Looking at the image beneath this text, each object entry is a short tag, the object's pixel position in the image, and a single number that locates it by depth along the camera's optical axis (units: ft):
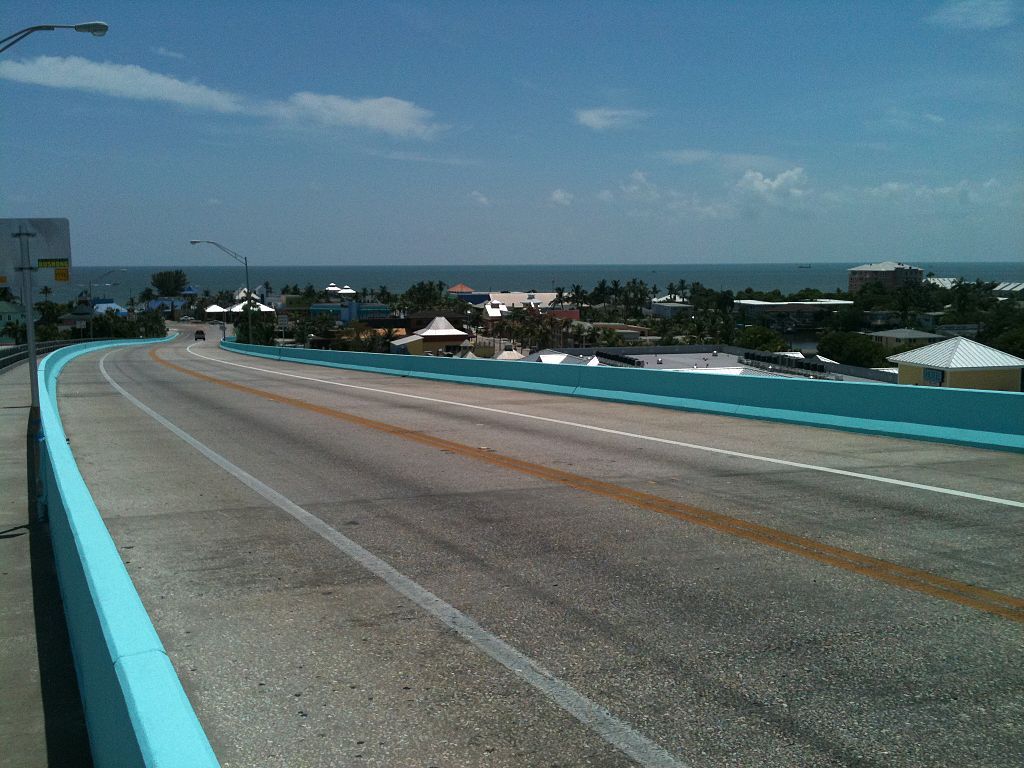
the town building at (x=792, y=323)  632.63
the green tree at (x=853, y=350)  364.79
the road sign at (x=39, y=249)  39.47
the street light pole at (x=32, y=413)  35.24
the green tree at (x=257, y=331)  326.46
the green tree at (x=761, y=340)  432.66
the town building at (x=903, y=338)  363.56
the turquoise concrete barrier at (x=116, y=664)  11.48
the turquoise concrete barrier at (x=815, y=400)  41.45
